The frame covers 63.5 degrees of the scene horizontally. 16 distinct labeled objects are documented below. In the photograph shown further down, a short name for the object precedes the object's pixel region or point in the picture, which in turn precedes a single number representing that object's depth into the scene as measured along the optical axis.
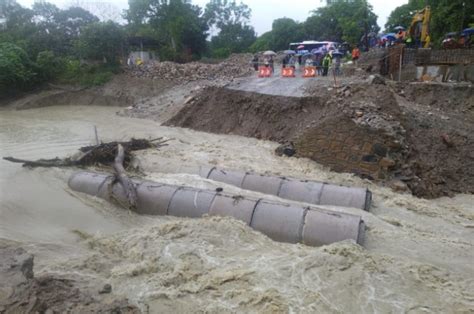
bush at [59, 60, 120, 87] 32.34
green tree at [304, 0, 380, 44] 45.81
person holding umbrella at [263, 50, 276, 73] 27.20
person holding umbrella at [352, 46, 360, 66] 25.33
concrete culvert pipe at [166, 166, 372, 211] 9.90
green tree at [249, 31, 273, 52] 56.66
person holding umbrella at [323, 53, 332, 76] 23.02
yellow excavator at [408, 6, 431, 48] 23.20
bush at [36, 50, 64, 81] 31.73
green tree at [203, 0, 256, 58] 57.85
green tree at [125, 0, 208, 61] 40.88
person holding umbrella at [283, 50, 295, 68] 32.38
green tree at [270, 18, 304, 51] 56.66
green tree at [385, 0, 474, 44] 26.67
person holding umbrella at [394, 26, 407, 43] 25.22
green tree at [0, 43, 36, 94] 29.28
